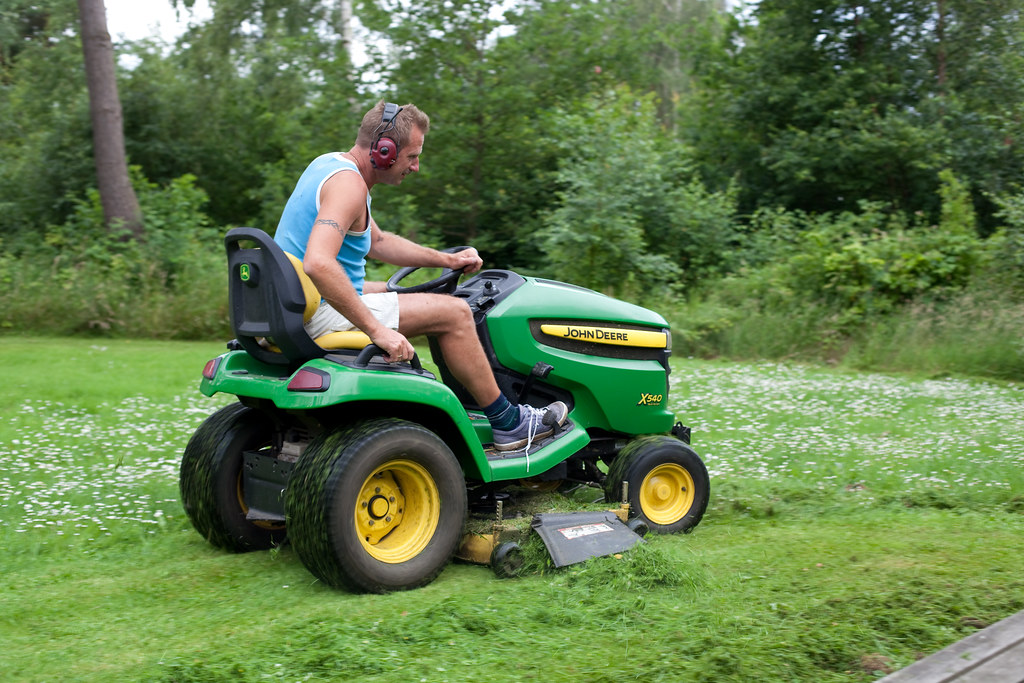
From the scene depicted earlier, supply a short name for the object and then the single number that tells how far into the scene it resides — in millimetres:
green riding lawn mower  3488
